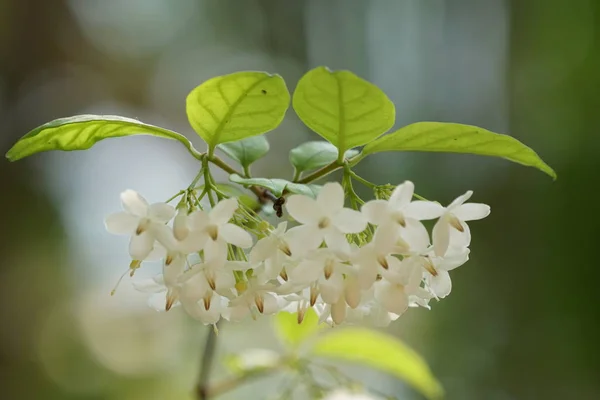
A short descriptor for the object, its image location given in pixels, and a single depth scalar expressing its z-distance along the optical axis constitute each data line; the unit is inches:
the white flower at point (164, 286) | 17.1
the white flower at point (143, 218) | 17.0
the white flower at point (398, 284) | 17.2
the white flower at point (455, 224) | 17.1
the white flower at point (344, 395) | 21.3
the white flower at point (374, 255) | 16.9
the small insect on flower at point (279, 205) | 17.7
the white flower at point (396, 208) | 16.9
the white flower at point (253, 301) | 17.5
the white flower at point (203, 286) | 17.1
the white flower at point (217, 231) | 16.9
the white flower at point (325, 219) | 16.9
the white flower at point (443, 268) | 17.5
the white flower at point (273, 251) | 17.1
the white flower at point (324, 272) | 17.0
